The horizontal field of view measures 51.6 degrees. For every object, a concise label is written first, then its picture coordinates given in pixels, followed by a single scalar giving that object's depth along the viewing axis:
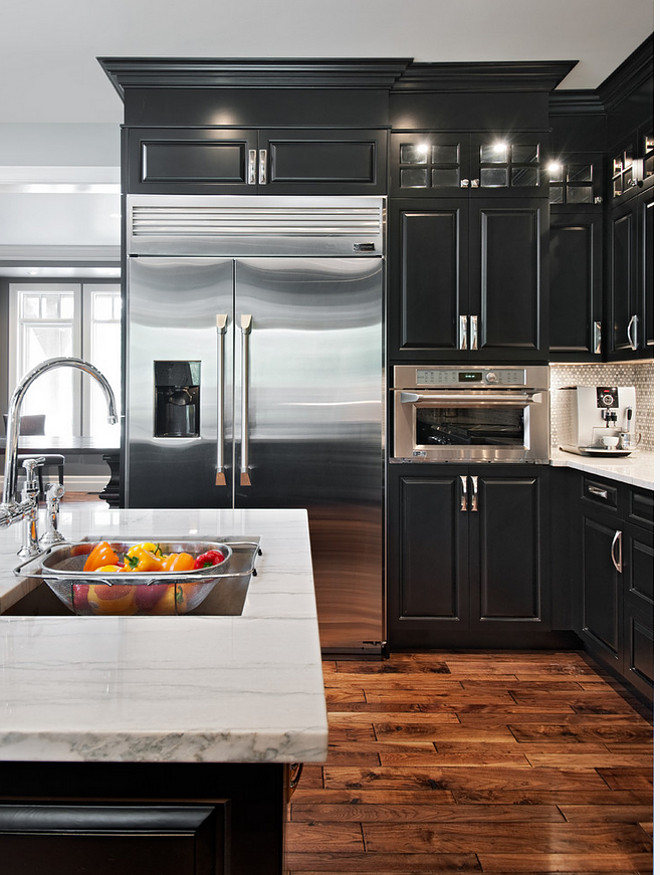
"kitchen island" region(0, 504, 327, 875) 0.69
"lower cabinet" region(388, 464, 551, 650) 3.28
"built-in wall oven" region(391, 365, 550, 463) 3.28
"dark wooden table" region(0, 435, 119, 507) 4.67
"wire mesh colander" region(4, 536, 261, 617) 1.24
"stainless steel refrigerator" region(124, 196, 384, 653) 3.20
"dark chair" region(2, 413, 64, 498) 7.98
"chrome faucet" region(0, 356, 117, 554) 1.28
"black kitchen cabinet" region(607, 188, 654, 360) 3.01
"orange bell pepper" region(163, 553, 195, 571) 1.27
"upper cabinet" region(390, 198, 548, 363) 3.29
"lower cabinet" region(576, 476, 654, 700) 2.58
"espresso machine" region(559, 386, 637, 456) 3.31
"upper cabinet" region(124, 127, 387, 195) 3.20
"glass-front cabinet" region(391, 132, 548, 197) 3.30
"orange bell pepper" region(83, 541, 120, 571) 1.33
